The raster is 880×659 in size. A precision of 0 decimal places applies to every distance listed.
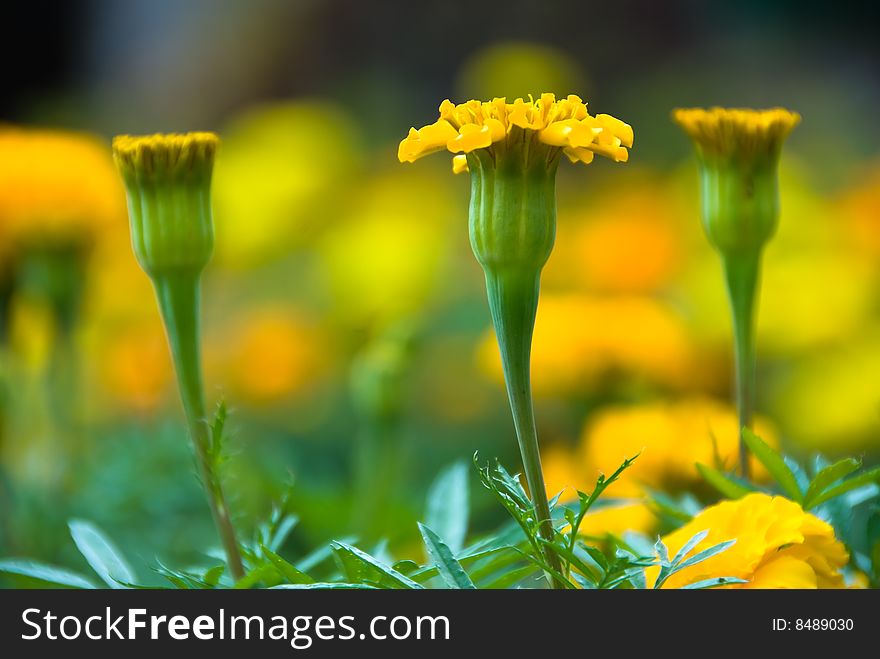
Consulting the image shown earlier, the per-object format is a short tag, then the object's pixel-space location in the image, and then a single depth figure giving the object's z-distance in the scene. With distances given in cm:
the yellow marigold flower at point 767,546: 86
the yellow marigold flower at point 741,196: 90
